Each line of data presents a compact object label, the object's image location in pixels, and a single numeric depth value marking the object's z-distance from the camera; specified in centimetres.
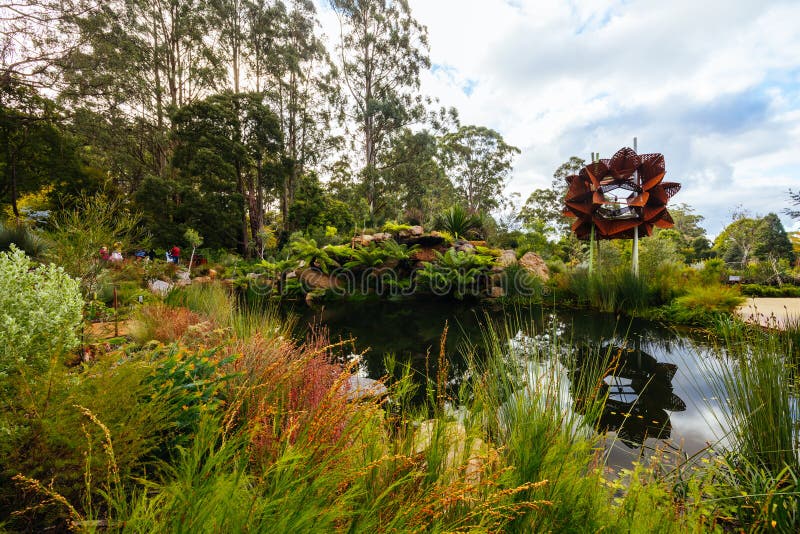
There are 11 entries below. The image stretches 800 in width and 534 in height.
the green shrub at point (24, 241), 456
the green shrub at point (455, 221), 1087
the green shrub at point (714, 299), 504
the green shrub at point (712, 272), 652
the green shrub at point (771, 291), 744
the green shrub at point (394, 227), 973
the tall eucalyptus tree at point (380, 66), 1636
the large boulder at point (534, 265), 883
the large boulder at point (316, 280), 859
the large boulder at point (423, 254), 927
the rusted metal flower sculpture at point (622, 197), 711
